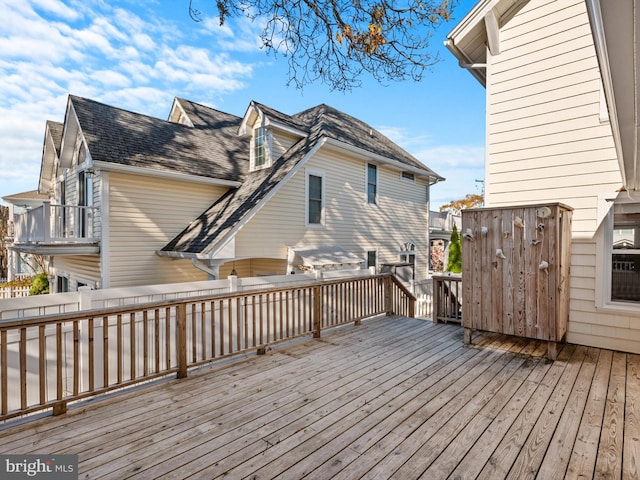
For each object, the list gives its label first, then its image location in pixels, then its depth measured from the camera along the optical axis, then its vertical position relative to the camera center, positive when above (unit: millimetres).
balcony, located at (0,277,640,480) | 2195 -1518
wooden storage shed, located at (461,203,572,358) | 4062 -403
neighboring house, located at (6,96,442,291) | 7945 +1159
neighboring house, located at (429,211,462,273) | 17438 +826
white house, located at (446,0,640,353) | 4426 +1392
